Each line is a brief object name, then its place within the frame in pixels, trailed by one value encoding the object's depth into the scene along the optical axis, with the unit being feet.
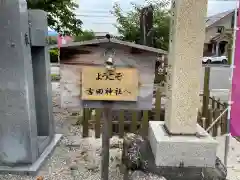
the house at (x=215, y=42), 60.47
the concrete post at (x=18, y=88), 7.80
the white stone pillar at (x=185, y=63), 6.77
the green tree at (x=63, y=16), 14.96
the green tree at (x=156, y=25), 26.49
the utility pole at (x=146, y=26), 14.65
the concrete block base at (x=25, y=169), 8.37
